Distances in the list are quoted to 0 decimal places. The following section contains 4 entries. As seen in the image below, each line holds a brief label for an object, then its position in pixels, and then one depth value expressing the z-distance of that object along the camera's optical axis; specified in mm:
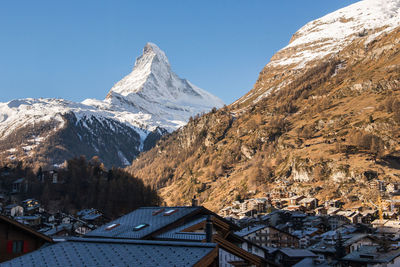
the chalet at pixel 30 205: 127388
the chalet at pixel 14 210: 120500
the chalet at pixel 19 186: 152188
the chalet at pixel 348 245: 73262
